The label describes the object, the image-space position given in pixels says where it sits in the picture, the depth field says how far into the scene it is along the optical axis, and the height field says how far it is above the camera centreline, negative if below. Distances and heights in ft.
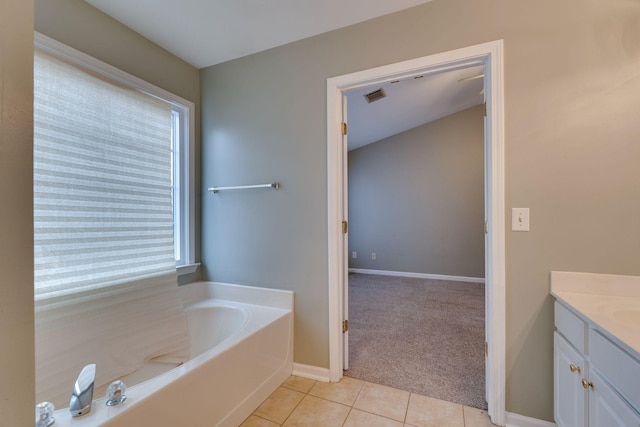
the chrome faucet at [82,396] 3.08 -2.14
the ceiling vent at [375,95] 9.69 +4.42
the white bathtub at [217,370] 3.42 -2.58
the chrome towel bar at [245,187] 6.50 +0.68
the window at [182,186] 7.15 +0.75
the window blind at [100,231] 4.27 -0.33
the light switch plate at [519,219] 4.59 -0.12
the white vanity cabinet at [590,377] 2.74 -2.02
